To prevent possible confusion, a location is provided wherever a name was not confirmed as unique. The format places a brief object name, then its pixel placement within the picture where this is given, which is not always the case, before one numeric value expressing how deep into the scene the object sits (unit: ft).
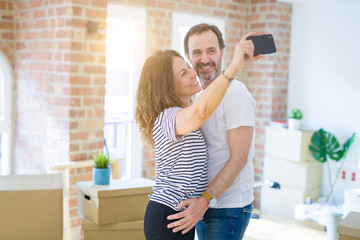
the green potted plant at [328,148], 15.26
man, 5.90
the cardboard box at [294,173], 15.72
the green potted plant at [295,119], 15.72
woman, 5.77
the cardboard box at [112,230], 8.07
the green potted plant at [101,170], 8.54
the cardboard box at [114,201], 8.03
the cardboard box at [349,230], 5.36
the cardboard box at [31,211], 6.31
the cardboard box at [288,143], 15.51
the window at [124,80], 13.78
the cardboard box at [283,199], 15.87
